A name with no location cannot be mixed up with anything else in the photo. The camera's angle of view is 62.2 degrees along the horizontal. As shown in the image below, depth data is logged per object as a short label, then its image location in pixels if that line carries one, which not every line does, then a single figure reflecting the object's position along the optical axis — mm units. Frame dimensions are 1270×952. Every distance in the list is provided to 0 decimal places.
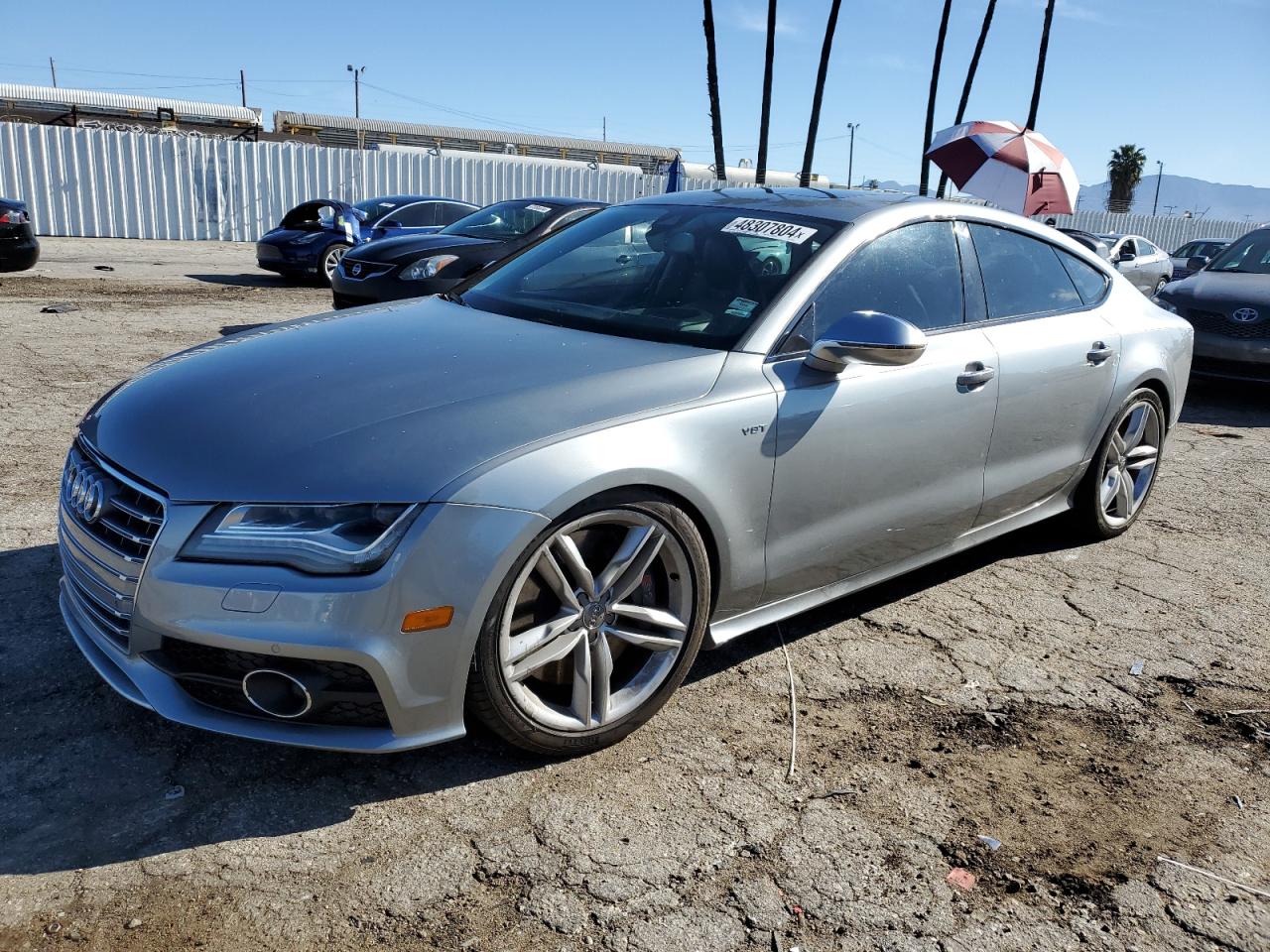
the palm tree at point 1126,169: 69250
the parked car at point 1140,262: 16000
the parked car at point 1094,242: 14803
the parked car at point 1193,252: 20891
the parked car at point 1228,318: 8617
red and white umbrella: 15266
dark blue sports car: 14625
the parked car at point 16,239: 12289
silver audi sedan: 2445
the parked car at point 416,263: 9367
